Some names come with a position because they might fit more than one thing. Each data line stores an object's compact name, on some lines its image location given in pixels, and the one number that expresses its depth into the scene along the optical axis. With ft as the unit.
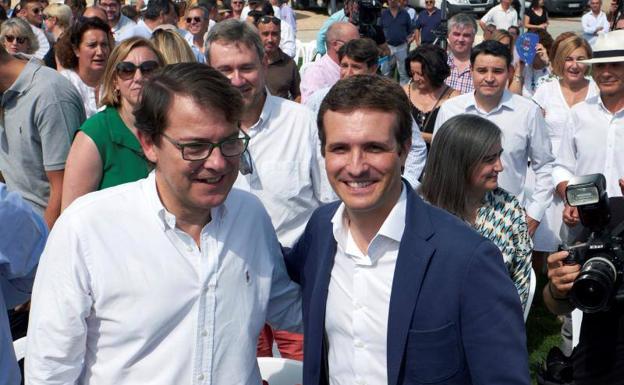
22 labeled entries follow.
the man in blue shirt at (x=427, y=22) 49.19
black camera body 8.80
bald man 24.61
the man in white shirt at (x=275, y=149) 11.96
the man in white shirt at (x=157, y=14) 31.73
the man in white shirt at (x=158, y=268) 7.05
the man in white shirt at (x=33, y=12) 38.88
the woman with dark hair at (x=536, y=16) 52.21
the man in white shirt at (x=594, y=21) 52.57
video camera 35.49
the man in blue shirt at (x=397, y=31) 46.16
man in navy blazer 6.86
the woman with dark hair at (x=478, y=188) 12.32
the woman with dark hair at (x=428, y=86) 20.83
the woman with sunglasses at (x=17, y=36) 27.53
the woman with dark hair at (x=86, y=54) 18.56
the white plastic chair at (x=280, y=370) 10.62
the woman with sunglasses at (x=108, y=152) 11.14
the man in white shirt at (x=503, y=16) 46.03
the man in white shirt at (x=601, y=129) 15.96
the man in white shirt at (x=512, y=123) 17.71
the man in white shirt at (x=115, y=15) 33.65
